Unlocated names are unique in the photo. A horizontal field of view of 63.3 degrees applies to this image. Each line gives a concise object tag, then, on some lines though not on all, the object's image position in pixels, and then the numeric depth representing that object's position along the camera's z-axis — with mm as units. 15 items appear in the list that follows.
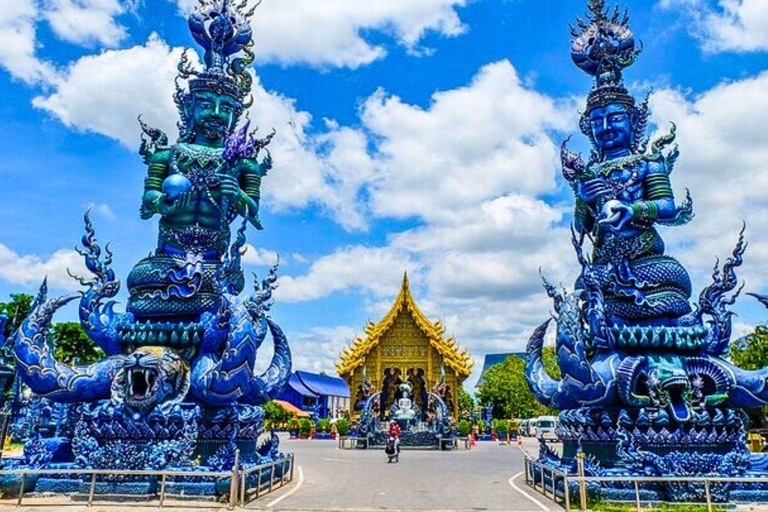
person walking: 20641
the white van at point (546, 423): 47119
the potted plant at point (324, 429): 40494
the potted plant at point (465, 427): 34812
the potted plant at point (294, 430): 40625
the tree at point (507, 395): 54562
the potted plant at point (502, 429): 38166
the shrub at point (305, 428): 40031
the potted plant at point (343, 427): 34656
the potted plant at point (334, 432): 39688
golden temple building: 33125
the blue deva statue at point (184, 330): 12406
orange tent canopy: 58647
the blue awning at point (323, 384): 64812
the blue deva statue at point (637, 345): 12000
